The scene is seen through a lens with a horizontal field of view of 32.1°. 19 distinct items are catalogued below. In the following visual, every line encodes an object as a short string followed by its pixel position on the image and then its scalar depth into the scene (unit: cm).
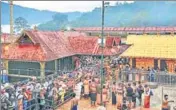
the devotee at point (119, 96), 1434
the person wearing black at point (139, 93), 1442
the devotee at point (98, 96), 1484
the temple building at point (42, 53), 2031
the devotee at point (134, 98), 1428
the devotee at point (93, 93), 1478
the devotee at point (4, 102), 1131
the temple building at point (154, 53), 2114
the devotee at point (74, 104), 1348
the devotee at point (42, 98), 1307
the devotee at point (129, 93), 1414
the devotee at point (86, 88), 1528
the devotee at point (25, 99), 1238
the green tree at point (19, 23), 8849
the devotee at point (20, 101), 1202
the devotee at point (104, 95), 1464
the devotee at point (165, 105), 1265
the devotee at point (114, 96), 1474
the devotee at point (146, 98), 1420
